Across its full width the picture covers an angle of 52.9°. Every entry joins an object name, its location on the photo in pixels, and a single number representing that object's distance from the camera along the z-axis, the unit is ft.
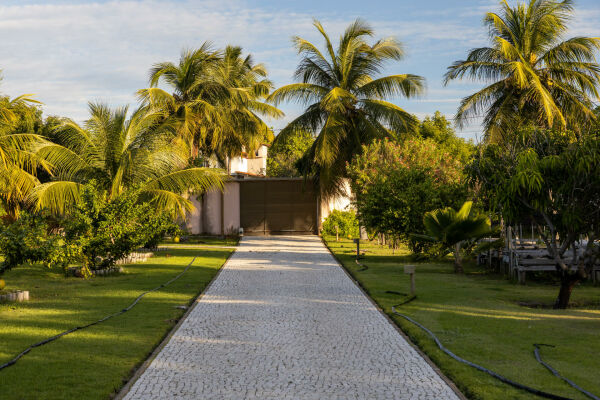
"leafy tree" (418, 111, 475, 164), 159.22
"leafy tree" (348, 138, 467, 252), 59.36
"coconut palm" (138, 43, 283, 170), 87.30
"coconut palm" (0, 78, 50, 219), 64.49
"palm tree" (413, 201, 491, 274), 50.75
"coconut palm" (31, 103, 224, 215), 58.75
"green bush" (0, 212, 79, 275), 38.06
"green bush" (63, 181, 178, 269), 50.70
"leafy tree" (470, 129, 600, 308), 33.55
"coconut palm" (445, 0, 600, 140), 71.92
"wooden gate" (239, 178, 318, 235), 105.40
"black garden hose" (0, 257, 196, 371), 22.07
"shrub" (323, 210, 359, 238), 99.71
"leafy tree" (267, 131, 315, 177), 197.77
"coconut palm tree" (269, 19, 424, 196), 89.04
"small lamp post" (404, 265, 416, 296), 39.11
